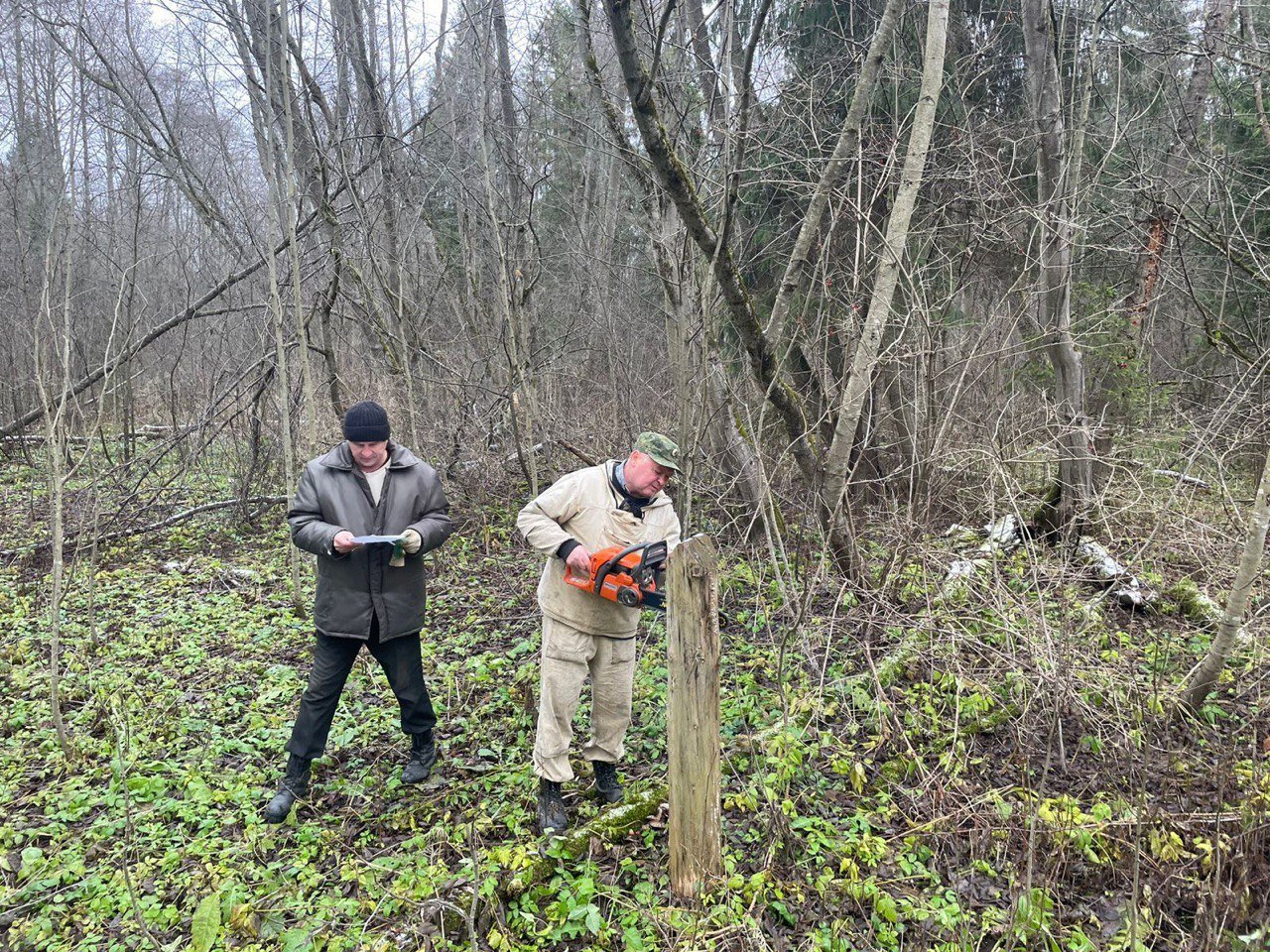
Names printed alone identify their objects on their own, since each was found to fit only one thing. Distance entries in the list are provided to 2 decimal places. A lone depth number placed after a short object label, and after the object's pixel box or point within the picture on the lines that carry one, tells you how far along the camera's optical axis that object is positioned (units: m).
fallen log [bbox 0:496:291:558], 7.98
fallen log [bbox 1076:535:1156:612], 5.57
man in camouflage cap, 3.59
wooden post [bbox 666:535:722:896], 2.93
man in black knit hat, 3.81
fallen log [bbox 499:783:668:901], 3.29
